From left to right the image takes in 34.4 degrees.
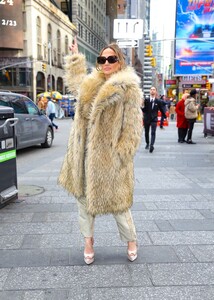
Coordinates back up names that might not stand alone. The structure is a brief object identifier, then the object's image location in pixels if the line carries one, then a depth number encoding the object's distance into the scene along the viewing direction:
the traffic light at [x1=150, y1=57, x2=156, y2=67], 29.06
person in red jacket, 11.78
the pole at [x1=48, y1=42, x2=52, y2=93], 47.54
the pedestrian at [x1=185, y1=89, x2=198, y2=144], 11.47
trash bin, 4.61
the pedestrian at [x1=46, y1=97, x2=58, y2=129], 17.73
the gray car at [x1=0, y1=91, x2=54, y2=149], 9.50
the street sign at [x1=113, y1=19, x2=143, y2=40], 11.01
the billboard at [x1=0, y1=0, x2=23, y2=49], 42.34
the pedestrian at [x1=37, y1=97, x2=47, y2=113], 21.79
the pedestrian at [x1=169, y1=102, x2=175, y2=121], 27.45
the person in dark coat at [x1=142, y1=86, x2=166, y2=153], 9.77
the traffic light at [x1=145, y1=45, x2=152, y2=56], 24.13
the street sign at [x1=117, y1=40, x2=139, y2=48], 10.98
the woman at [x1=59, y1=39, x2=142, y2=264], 2.82
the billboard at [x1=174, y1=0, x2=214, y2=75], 40.25
